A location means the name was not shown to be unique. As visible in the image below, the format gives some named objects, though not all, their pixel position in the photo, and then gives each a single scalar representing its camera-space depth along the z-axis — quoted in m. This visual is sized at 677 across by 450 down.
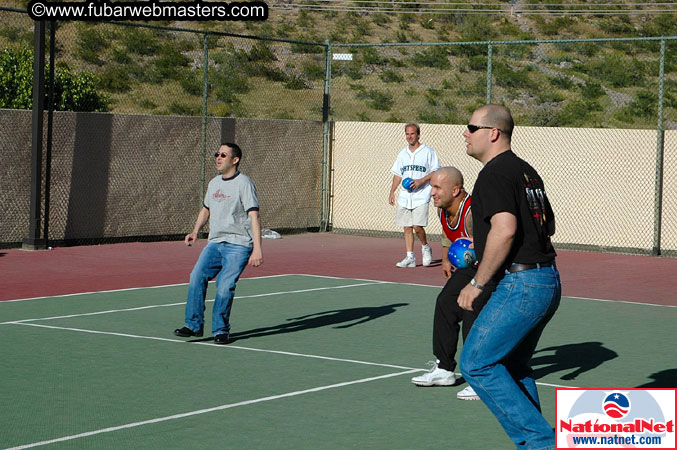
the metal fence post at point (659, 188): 18.89
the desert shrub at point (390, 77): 44.78
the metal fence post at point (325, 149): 22.56
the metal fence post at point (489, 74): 19.75
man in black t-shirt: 5.73
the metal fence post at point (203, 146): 20.33
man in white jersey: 16.44
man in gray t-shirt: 10.06
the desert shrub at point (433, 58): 46.19
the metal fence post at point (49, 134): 17.66
